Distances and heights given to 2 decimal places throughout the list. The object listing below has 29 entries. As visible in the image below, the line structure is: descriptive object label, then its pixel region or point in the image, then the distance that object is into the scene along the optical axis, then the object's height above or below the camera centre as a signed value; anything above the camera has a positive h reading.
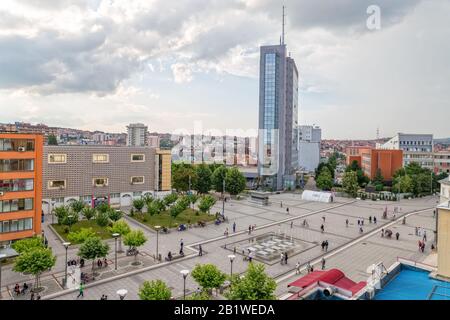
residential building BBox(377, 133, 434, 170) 90.50 +2.07
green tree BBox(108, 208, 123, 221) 36.75 -7.23
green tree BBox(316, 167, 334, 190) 73.06 -6.38
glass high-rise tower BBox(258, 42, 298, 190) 79.44 +8.91
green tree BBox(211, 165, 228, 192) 63.35 -5.10
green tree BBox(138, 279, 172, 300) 15.92 -6.93
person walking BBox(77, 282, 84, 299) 21.54 -9.40
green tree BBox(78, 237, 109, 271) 24.58 -7.47
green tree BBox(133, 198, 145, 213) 44.72 -7.25
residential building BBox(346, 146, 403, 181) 81.88 -2.11
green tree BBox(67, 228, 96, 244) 26.83 -7.10
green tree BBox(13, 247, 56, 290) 21.25 -7.31
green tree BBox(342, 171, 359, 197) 66.19 -6.22
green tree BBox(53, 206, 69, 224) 36.33 -7.03
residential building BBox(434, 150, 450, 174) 88.50 -2.12
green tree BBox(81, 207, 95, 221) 38.12 -7.30
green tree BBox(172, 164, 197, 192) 63.19 -5.33
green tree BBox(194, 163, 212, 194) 63.52 -5.71
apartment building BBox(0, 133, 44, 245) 30.16 -3.39
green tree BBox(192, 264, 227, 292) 19.11 -7.32
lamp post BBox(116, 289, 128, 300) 14.85 -6.48
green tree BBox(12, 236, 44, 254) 23.57 -6.90
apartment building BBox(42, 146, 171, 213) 46.56 -3.68
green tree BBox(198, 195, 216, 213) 43.31 -6.98
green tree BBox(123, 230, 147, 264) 27.83 -7.57
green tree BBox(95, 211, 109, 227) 35.00 -7.47
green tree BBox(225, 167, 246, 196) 61.81 -5.68
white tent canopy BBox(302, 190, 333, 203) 60.62 -8.24
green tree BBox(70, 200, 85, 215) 39.91 -6.93
